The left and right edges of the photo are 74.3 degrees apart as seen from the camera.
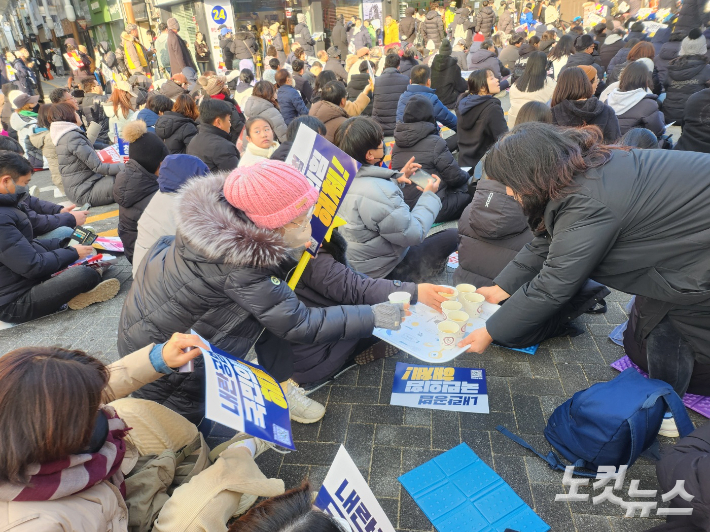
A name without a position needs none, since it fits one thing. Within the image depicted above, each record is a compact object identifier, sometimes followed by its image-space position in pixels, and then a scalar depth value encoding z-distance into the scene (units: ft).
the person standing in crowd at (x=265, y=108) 24.43
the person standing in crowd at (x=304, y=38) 57.06
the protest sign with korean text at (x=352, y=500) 5.25
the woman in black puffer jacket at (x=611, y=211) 6.80
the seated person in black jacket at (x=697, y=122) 16.52
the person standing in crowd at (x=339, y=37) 57.98
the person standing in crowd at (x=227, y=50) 52.52
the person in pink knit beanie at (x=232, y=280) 6.79
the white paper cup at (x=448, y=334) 8.58
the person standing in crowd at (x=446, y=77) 31.37
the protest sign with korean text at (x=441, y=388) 9.55
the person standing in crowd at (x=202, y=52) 58.49
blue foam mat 7.21
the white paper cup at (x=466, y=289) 9.57
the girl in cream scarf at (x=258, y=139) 16.58
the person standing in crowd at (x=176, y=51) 43.21
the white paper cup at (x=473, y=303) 9.12
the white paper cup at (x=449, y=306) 8.96
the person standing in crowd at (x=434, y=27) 55.16
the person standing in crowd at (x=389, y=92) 27.37
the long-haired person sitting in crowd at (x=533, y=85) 19.51
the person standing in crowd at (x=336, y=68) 40.06
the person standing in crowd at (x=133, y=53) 52.34
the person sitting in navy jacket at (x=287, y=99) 28.09
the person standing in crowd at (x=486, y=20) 54.34
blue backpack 7.31
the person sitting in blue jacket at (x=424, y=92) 22.62
